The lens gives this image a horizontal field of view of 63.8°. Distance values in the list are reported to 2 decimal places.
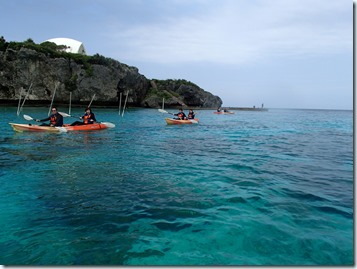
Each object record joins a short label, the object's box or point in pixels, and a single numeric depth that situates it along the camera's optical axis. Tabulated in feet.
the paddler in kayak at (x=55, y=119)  61.11
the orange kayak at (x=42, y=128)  58.08
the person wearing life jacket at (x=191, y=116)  96.66
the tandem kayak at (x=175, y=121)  89.30
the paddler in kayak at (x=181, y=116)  93.25
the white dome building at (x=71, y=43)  247.97
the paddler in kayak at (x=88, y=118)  67.77
